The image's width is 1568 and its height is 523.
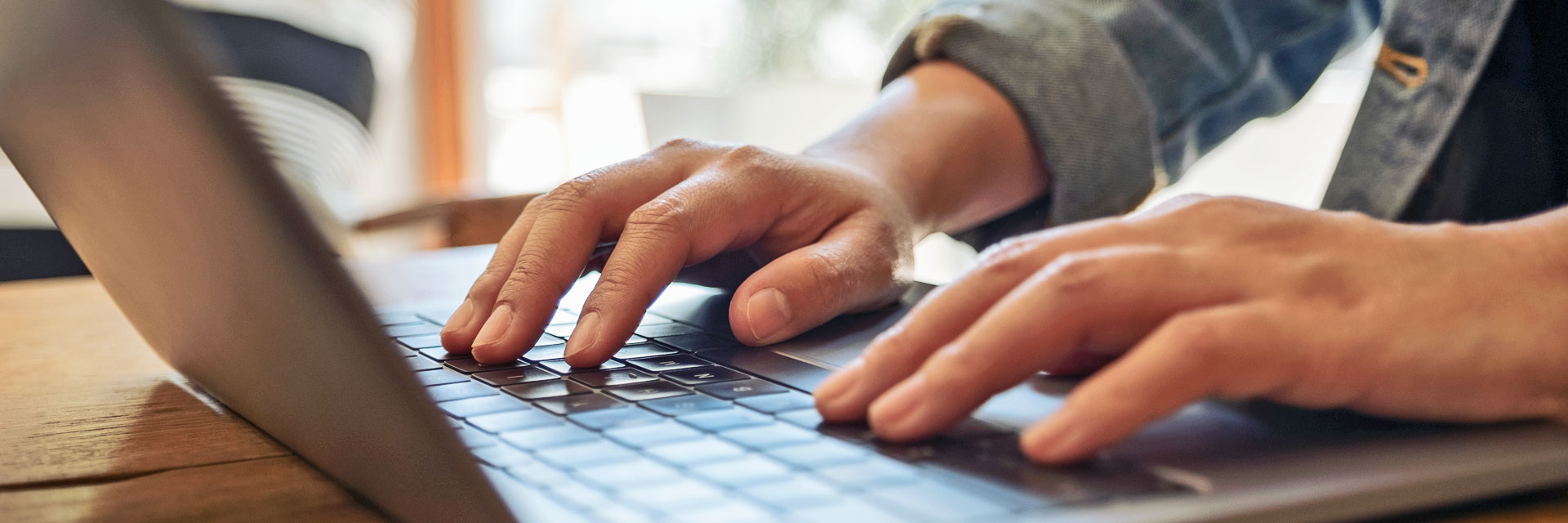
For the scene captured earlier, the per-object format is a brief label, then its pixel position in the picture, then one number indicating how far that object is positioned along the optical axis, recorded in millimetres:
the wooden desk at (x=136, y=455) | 302
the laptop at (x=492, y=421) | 230
